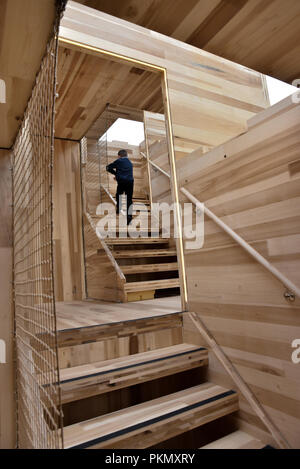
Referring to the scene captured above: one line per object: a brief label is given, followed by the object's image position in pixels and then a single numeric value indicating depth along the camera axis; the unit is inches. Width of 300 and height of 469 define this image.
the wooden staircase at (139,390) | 65.4
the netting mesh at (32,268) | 52.8
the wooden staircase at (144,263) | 141.5
